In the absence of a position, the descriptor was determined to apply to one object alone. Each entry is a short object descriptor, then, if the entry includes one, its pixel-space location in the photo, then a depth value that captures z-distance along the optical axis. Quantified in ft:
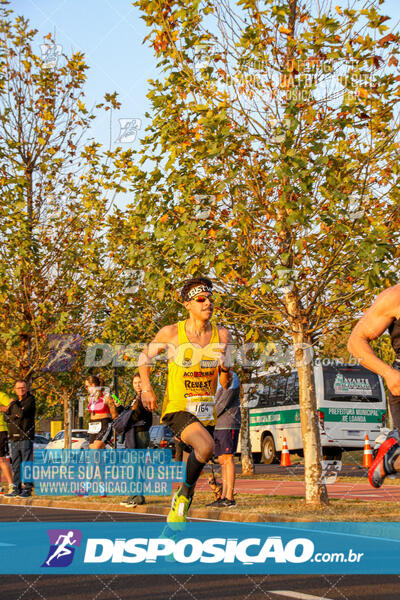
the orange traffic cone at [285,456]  80.23
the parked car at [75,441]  119.75
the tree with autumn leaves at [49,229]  56.90
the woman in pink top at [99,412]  48.52
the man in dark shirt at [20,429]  50.55
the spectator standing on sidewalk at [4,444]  52.70
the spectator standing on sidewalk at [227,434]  39.91
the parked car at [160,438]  141.75
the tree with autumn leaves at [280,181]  35.68
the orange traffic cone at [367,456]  72.79
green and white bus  95.61
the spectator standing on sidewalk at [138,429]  44.32
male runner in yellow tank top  22.85
